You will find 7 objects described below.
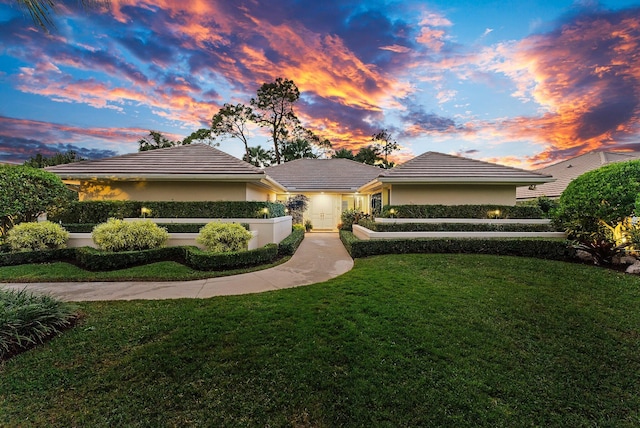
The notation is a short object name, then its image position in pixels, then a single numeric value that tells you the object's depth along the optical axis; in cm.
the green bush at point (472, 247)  834
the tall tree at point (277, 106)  2589
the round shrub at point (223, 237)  827
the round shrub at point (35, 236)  773
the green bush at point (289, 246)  992
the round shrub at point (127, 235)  773
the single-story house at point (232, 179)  1038
